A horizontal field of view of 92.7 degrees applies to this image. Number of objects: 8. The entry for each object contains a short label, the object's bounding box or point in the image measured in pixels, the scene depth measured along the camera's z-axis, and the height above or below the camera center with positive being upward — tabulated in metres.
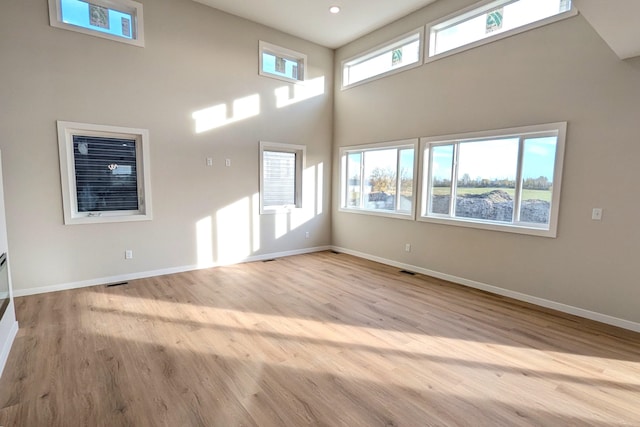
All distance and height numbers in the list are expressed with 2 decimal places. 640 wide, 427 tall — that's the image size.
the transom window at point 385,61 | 4.97 +2.29
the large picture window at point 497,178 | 3.64 +0.12
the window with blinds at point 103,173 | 3.98 +0.12
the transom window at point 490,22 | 3.54 +2.16
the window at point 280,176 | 5.75 +0.16
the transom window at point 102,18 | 3.79 +2.15
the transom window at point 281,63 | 5.48 +2.29
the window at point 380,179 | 5.23 +0.13
